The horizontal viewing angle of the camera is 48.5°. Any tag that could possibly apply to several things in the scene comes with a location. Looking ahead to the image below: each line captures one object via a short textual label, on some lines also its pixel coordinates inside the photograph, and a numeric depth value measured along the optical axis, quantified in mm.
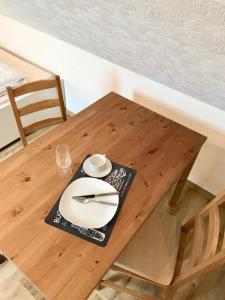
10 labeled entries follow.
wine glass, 1146
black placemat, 950
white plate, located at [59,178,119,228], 998
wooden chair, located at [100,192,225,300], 1026
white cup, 1159
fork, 1055
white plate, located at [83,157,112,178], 1161
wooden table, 867
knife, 1068
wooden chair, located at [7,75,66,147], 1432
